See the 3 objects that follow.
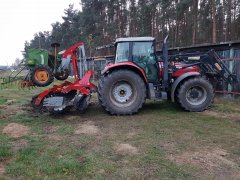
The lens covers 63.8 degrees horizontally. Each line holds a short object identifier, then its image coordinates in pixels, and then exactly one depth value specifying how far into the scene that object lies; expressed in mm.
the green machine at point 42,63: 7580
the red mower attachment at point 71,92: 4947
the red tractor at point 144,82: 4950
